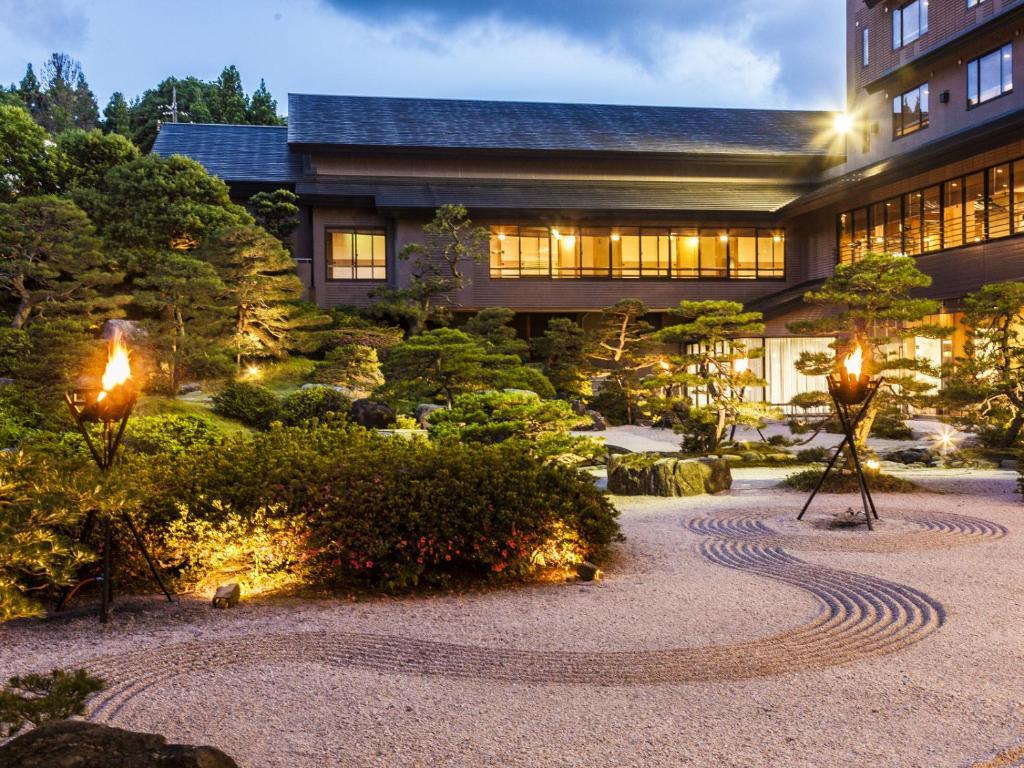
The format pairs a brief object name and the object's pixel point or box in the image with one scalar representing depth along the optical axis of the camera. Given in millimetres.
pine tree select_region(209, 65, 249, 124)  57344
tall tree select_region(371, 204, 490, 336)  27953
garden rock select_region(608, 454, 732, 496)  12273
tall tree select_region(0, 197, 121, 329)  20625
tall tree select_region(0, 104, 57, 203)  24891
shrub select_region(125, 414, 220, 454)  12445
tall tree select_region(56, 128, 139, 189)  26562
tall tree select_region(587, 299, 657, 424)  24853
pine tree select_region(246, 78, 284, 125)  56250
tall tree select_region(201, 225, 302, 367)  22328
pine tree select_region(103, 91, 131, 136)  53228
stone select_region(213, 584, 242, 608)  6352
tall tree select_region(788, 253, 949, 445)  13125
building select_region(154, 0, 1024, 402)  24406
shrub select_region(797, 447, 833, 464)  15734
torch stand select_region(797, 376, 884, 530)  10009
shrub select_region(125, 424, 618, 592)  6871
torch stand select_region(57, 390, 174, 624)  6055
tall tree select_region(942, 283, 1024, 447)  13875
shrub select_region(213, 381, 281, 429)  17891
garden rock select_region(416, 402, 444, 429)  19831
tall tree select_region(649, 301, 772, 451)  15484
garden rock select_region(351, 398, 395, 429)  18562
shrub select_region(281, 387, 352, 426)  18312
